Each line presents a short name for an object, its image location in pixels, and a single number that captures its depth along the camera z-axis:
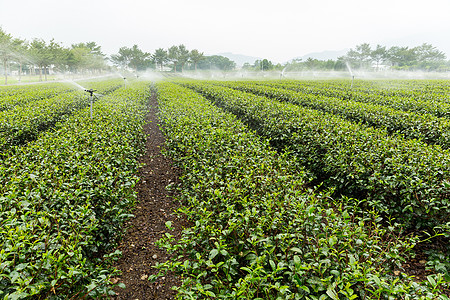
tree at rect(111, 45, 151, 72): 86.88
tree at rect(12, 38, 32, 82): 34.70
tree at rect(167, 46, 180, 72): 84.19
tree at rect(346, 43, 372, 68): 78.38
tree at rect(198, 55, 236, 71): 114.06
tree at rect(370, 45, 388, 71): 79.06
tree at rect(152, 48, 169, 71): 89.69
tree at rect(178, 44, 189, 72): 83.88
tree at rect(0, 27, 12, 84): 31.19
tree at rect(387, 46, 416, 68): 72.44
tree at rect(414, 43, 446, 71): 71.56
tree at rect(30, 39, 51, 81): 38.86
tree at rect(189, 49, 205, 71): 83.56
